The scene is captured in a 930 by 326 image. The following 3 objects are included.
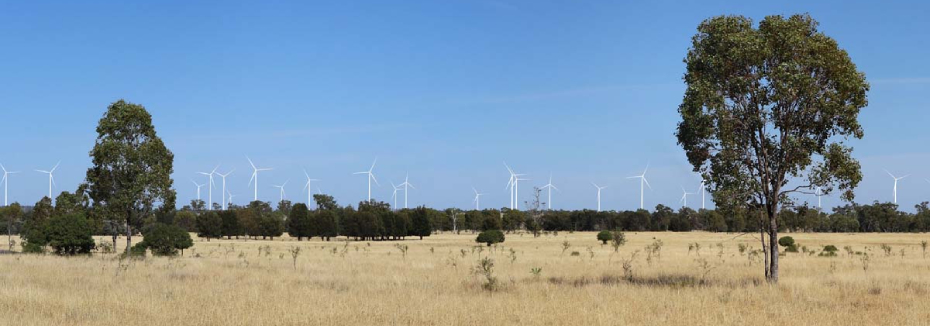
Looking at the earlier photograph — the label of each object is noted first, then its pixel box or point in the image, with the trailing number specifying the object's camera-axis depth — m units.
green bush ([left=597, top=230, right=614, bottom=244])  79.10
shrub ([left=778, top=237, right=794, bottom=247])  66.56
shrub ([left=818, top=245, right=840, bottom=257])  51.16
